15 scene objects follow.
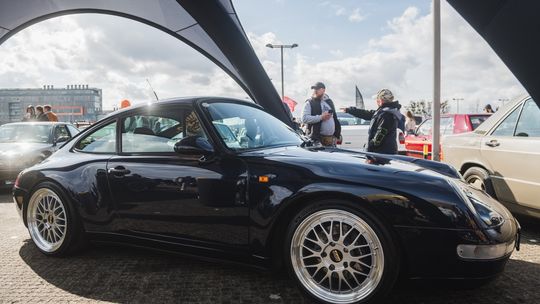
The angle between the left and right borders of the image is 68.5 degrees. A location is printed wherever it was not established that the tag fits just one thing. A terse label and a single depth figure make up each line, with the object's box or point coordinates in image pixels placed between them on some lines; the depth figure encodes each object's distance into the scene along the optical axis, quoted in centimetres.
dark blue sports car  230
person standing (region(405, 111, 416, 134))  1198
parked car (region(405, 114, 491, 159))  873
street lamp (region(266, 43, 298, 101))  3097
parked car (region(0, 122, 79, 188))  737
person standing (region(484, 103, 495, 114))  1257
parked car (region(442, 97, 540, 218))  405
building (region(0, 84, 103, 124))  8856
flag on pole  4153
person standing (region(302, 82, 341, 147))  613
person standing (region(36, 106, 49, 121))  1096
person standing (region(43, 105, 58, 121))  1109
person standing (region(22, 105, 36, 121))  1187
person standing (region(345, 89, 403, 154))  504
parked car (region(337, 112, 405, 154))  1421
